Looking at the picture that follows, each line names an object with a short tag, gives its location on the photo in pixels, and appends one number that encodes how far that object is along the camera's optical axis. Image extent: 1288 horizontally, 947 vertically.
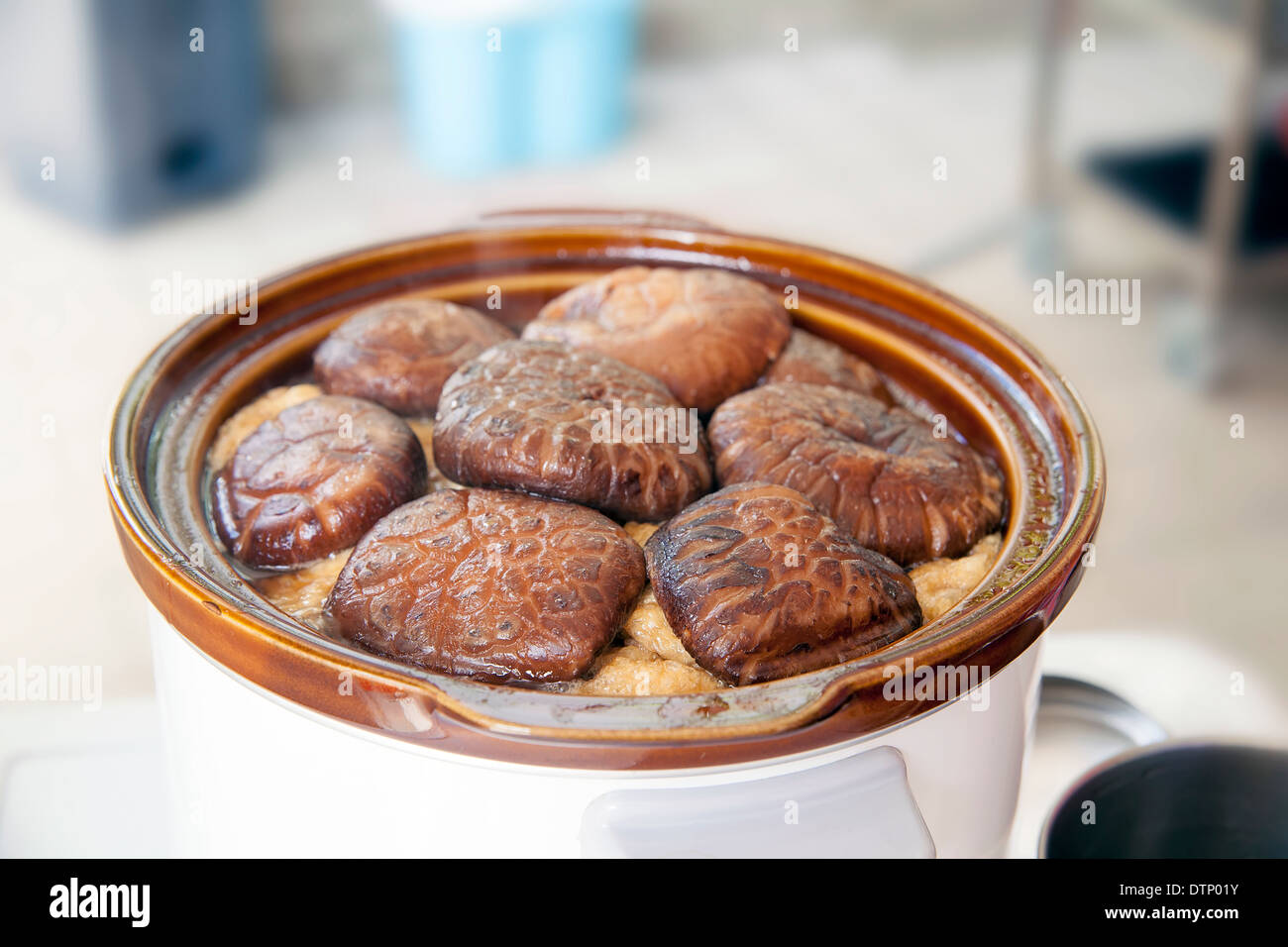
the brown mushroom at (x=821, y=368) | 0.61
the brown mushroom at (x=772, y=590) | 0.50
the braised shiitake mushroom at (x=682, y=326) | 0.59
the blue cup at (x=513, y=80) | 3.24
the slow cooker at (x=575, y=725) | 0.47
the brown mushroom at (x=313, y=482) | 0.55
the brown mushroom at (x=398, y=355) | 0.59
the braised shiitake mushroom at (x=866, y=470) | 0.55
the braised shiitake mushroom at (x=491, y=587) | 0.50
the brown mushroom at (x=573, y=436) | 0.54
